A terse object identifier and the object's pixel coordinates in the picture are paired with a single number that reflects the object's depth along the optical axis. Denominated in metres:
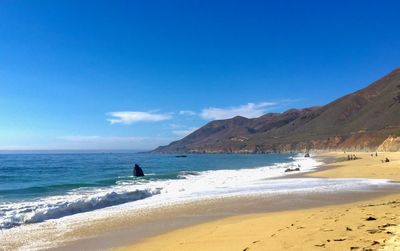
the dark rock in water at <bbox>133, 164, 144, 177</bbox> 44.72
